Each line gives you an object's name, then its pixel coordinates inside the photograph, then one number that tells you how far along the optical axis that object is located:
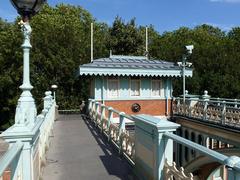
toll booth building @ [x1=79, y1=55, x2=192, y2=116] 11.85
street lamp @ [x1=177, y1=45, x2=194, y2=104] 11.40
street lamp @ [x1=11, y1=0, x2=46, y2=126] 3.50
